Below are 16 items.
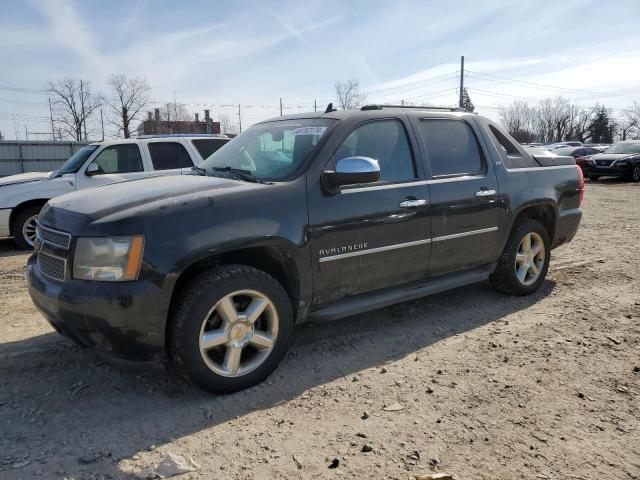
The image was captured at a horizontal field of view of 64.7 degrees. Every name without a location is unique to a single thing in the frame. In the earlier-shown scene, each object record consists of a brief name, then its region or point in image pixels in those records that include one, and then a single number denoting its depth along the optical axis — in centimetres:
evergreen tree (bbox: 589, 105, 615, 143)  8531
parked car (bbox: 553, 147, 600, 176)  2672
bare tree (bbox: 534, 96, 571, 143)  9530
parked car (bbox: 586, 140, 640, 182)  2122
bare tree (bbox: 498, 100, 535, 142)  9588
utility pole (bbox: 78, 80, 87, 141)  5012
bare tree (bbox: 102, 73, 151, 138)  4838
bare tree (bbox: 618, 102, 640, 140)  8969
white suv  802
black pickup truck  289
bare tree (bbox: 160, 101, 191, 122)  5581
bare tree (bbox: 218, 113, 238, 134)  6271
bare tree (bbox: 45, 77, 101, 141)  5022
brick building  4941
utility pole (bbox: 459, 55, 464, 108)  5149
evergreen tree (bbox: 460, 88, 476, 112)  7524
